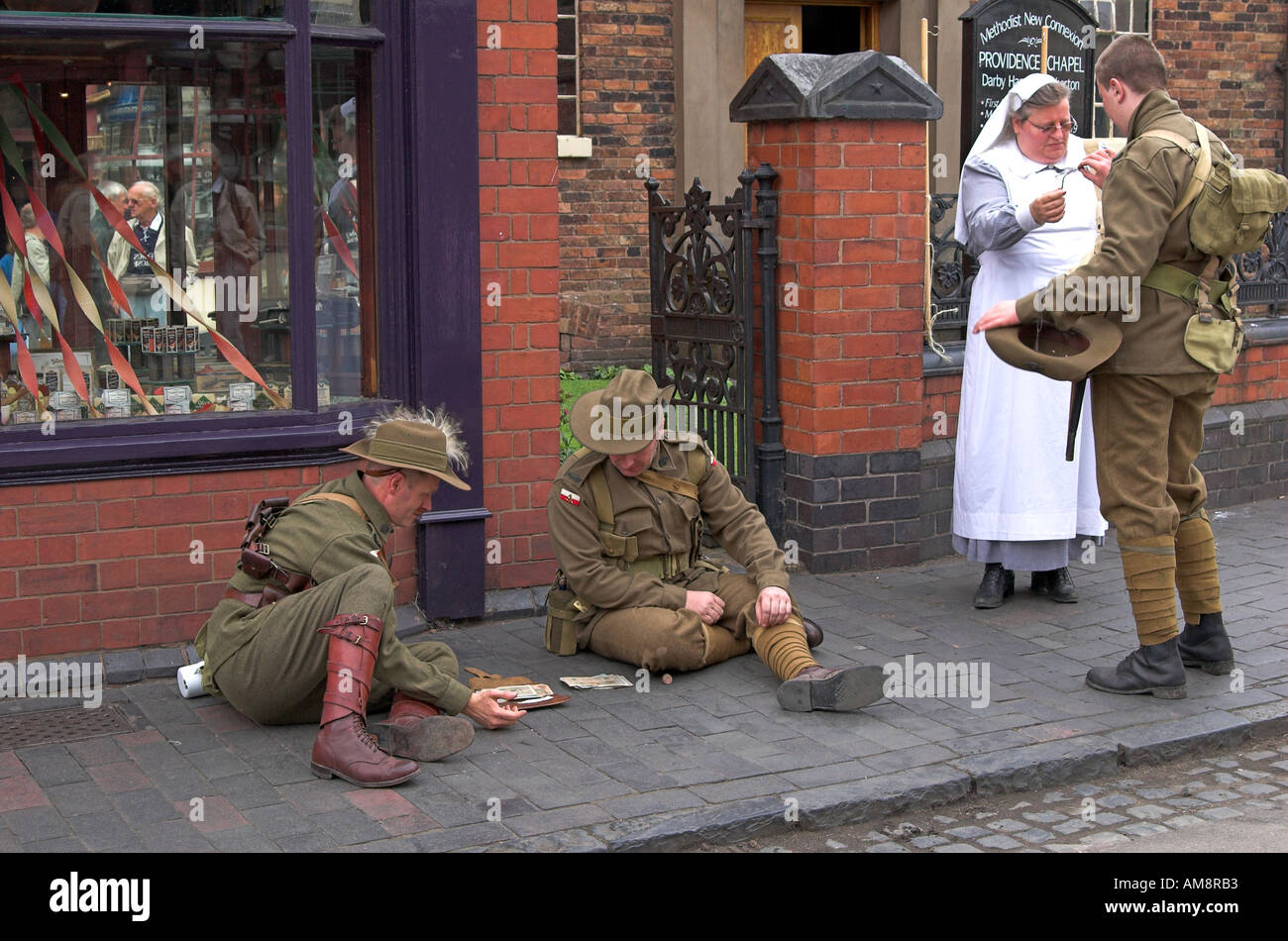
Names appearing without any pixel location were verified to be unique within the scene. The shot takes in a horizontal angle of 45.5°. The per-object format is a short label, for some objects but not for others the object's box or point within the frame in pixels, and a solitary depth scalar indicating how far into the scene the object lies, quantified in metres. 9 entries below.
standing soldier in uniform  5.67
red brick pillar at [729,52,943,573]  7.61
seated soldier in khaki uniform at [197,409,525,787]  4.97
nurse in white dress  6.98
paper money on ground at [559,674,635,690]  6.00
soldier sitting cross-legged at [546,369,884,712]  5.99
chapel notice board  8.21
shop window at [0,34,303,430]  6.32
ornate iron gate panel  7.98
